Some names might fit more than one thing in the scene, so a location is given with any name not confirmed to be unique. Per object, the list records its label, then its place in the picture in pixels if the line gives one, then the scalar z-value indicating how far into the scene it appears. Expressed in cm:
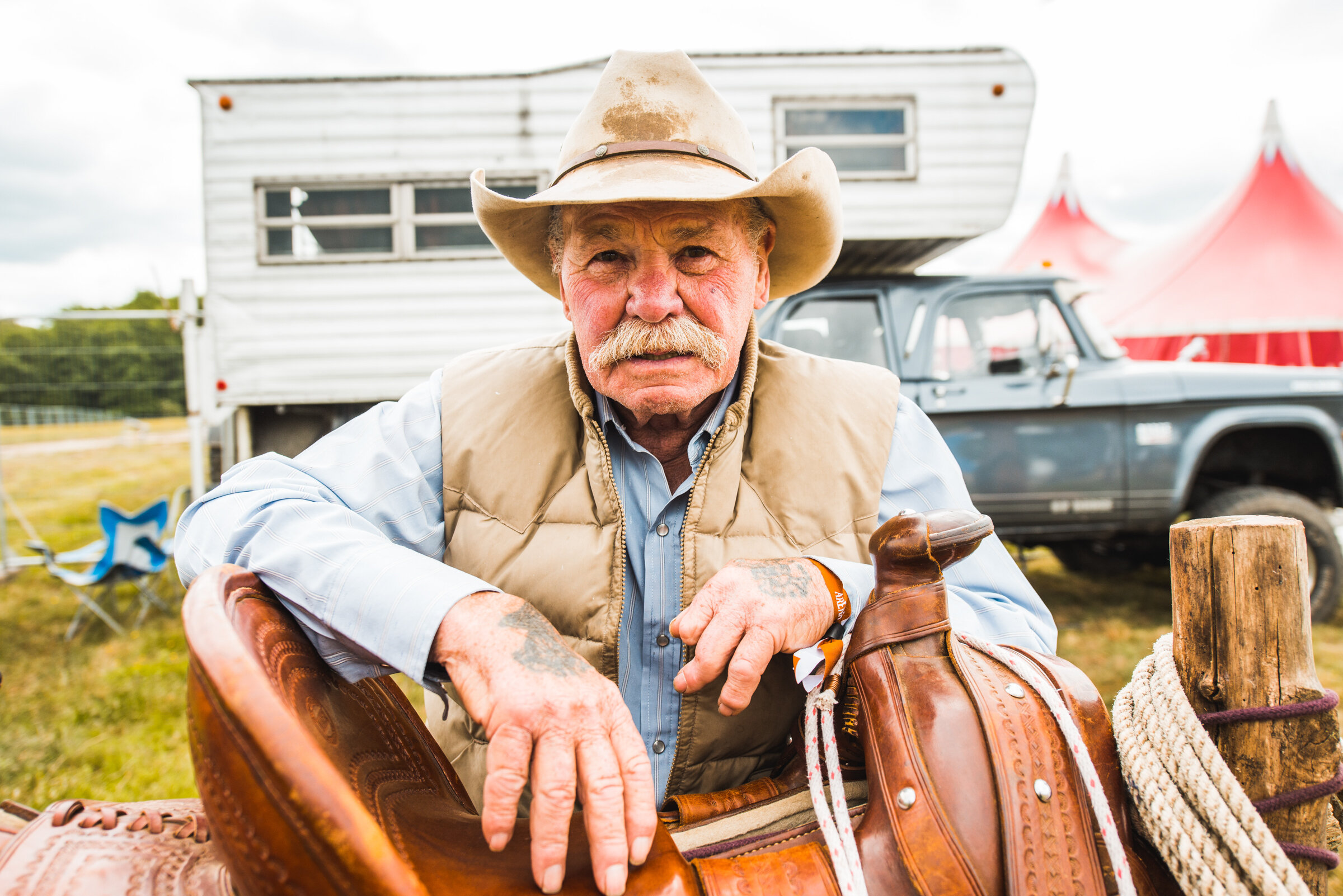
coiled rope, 69
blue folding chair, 420
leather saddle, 58
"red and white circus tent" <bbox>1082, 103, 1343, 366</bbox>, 799
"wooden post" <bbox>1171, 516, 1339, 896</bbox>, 77
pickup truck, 412
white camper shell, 460
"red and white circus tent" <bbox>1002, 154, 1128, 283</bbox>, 1221
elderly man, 118
